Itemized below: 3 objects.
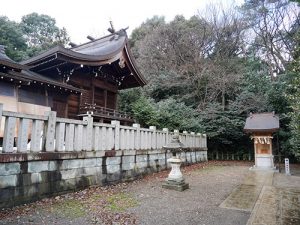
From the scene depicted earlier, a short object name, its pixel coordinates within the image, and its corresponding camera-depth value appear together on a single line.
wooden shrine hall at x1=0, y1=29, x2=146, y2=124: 11.64
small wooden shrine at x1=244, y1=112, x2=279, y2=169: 14.96
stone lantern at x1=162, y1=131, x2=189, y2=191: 7.98
